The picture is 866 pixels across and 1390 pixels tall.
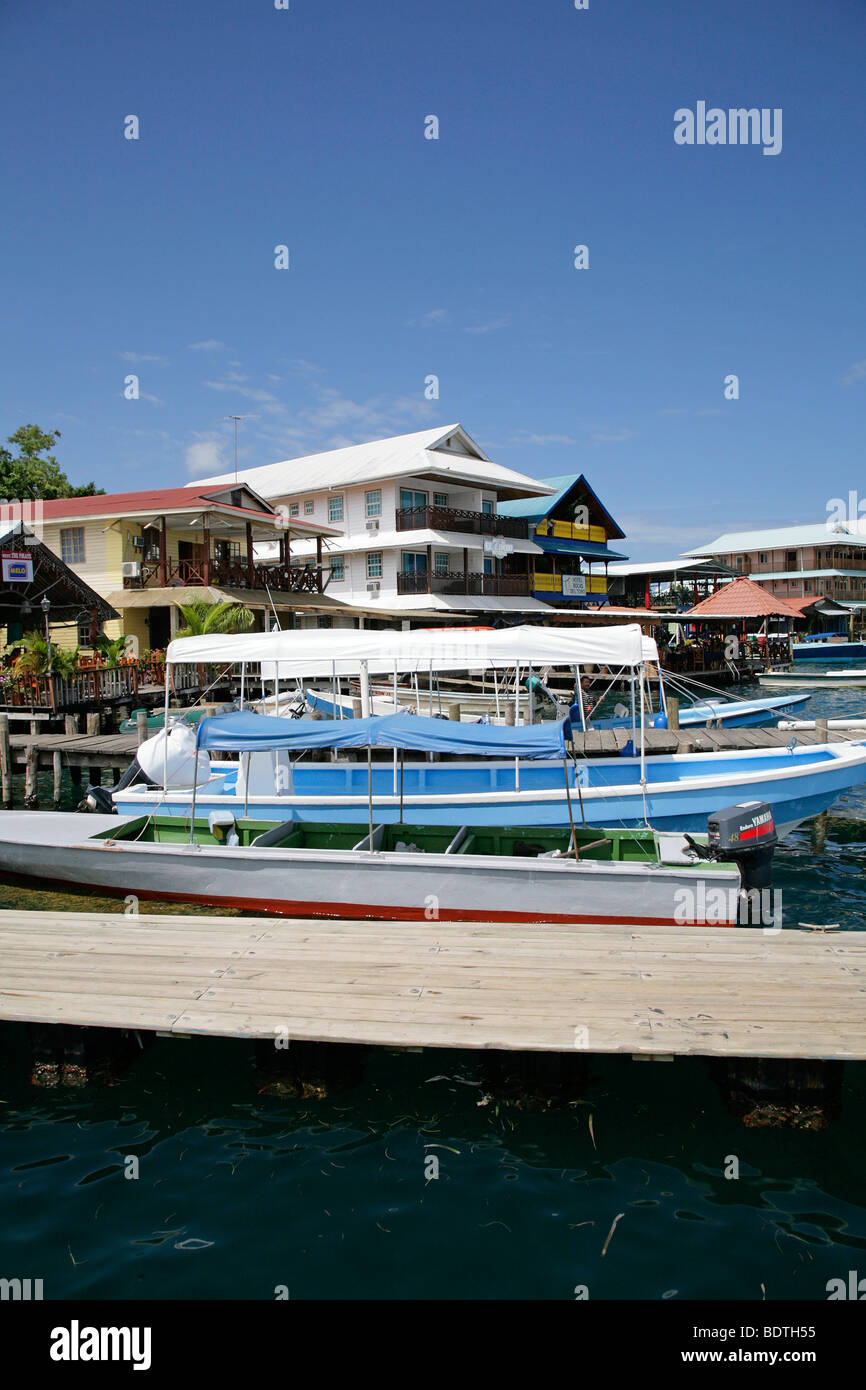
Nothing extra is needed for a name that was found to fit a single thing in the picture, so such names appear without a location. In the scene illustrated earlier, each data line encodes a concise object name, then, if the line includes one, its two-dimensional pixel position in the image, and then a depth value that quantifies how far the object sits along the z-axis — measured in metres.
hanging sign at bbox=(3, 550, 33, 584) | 23.33
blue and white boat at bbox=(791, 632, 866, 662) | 53.70
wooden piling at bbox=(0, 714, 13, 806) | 18.53
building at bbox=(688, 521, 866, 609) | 71.50
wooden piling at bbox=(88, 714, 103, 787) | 20.36
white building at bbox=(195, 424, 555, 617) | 40.19
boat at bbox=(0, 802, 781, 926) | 9.47
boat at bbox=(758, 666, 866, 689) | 45.69
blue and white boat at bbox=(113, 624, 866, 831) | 10.91
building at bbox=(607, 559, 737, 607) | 51.38
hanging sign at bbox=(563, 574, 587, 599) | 46.38
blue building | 44.84
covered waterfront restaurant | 46.62
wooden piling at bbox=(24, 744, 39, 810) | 18.33
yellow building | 32.03
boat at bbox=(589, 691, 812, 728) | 24.69
